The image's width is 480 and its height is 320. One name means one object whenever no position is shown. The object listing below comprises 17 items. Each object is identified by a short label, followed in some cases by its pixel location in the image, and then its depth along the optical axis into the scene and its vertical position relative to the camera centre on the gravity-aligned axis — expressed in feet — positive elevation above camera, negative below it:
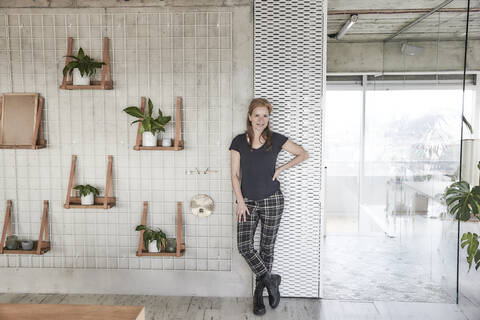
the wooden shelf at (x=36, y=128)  11.14 +0.27
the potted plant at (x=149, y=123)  10.71 +0.39
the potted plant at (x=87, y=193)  11.14 -1.46
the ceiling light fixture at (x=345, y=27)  14.37 +4.16
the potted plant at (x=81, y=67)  10.78 +1.83
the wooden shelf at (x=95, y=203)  11.16 -1.76
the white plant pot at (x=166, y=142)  11.02 -0.10
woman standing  10.62 -1.21
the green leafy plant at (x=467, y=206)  10.21 -1.69
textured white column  11.17 +0.93
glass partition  11.89 -0.53
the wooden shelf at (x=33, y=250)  11.27 -3.03
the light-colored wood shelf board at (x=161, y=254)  11.11 -3.06
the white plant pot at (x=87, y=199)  11.20 -1.63
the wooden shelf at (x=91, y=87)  10.92 +1.35
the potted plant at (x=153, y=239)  11.14 -2.69
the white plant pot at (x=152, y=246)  11.13 -2.86
